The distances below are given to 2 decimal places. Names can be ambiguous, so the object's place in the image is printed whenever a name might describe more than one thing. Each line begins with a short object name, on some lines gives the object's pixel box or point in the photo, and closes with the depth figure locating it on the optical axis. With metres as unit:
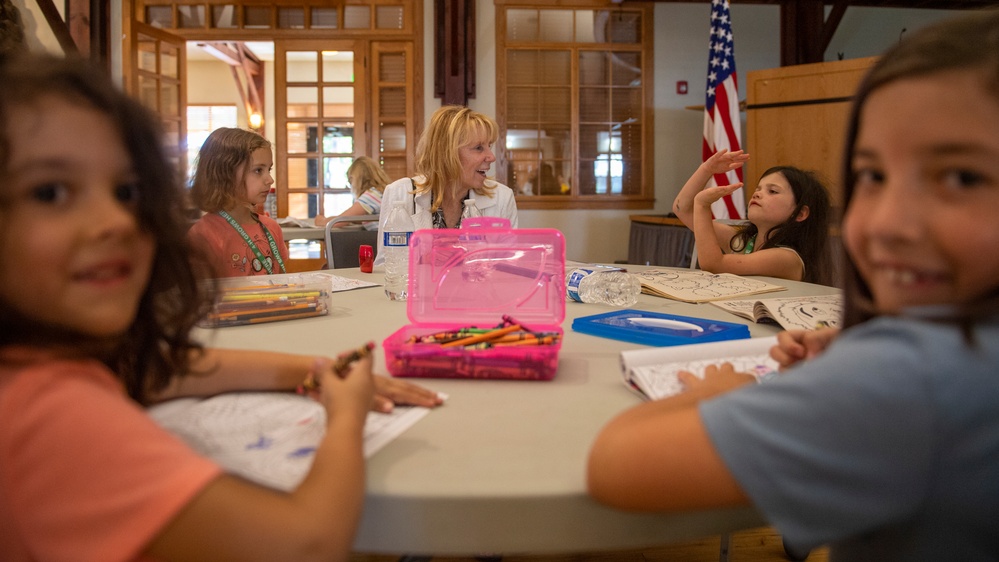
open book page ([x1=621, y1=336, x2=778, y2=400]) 0.78
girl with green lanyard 2.21
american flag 5.45
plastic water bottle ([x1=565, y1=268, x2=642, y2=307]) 1.55
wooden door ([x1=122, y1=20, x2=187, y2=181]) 5.47
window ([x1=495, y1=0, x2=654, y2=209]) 6.19
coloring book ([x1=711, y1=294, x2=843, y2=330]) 1.18
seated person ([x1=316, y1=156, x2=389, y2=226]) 4.60
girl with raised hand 2.06
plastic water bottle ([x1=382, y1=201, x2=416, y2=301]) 1.54
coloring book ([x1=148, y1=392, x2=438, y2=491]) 0.57
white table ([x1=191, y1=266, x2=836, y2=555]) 0.54
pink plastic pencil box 1.20
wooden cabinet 4.66
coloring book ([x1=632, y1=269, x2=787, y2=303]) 1.55
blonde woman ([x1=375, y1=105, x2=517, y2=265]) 2.73
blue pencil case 1.09
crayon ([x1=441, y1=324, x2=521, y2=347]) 0.89
